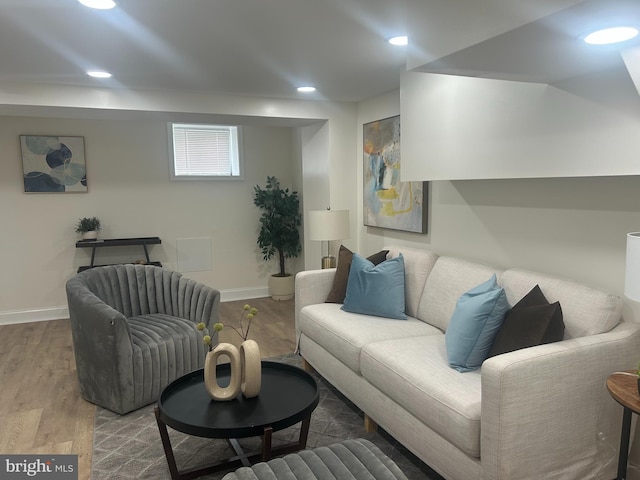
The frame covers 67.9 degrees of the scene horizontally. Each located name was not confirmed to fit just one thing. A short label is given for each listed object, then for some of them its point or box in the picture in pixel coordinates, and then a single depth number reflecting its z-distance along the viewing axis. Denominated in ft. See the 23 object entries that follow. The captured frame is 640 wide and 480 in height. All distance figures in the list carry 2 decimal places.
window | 17.83
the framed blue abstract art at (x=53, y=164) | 15.89
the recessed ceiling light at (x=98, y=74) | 10.37
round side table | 5.49
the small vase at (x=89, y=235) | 16.25
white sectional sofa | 5.89
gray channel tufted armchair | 9.28
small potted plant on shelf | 16.26
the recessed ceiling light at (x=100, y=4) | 6.37
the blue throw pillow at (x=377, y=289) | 10.33
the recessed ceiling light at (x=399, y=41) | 8.18
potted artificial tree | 18.33
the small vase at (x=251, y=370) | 7.30
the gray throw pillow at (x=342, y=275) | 11.52
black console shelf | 16.12
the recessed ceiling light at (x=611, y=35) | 4.81
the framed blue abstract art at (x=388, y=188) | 12.05
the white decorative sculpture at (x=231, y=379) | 7.30
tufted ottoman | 5.28
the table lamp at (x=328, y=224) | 13.11
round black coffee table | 6.56
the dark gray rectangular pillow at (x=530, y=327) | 6.70
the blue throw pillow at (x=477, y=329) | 7.46
